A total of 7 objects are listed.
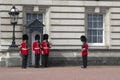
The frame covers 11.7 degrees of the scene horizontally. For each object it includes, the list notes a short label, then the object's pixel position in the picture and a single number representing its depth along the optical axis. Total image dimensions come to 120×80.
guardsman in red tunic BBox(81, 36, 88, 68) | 28.94
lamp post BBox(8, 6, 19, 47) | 29.94
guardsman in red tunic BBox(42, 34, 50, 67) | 29.66
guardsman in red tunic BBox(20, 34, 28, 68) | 28.62
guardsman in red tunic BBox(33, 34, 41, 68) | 29.31
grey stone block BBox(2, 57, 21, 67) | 29.33
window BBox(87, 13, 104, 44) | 32.56
